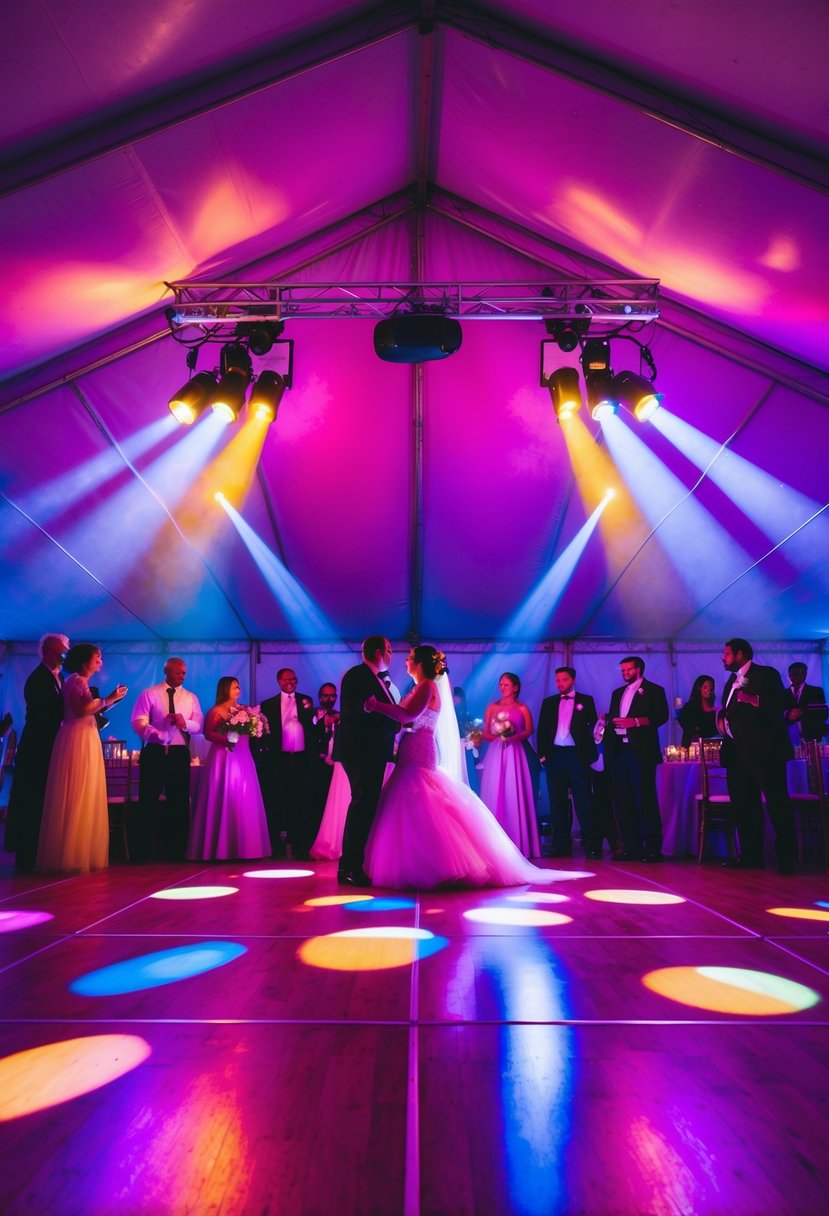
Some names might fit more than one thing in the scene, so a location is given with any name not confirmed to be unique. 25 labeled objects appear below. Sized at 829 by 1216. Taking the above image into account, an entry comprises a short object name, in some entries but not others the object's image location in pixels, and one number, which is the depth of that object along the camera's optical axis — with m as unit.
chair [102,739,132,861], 6.75
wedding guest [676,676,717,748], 7.23
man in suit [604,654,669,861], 6.19
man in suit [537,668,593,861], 6.64
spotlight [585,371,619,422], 6.52
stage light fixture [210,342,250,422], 6.39
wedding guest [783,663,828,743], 6.77
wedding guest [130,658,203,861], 6.48
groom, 4.74
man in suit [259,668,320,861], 6.82
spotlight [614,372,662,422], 6.30
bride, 4.50
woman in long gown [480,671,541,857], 6.54
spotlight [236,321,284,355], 6.73
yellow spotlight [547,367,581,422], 6.87
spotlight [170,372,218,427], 6.30
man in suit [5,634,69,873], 5.57
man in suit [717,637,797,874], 5.48
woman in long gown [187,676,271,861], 6.34
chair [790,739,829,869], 5.84
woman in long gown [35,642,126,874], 5.38
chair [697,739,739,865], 6.14
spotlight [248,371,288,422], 6.61
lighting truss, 6.43
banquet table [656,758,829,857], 6.68
